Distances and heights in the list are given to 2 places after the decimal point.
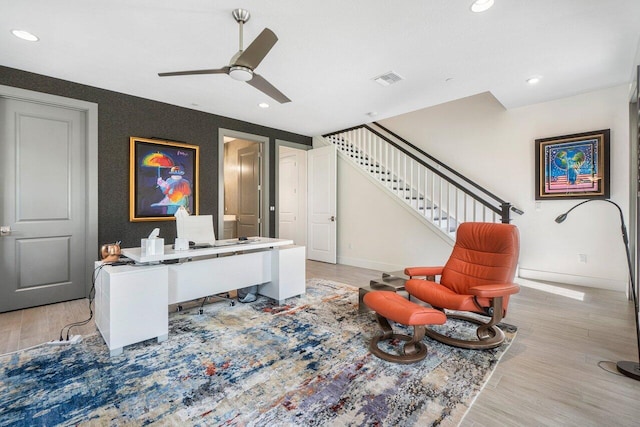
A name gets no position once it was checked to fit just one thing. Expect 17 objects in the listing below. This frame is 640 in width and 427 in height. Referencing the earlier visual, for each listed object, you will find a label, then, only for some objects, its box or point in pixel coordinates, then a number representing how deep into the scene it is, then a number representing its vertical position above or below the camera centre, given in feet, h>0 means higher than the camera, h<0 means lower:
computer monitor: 9.71 -0.58
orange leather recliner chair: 7.83 -1.96
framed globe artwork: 12.97 +2.17
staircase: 15.25 +2.02
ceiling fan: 6.96 +3.81
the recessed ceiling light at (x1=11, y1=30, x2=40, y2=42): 8.50 +5.13
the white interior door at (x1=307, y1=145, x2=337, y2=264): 19.97 +0.64
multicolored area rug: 5.33 -3.63
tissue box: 8.39 -1.00
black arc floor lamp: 6.48 -3.48
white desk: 7.56 -2.21
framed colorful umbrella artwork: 13.32 +1.58
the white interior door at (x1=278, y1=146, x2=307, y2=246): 22.16 +1.32
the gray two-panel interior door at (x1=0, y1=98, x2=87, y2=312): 10.80 +0.29
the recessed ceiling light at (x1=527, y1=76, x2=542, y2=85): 11.46 +5.25
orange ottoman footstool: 7.11 -2.57
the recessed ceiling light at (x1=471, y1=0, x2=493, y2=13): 7.19 +5.10
